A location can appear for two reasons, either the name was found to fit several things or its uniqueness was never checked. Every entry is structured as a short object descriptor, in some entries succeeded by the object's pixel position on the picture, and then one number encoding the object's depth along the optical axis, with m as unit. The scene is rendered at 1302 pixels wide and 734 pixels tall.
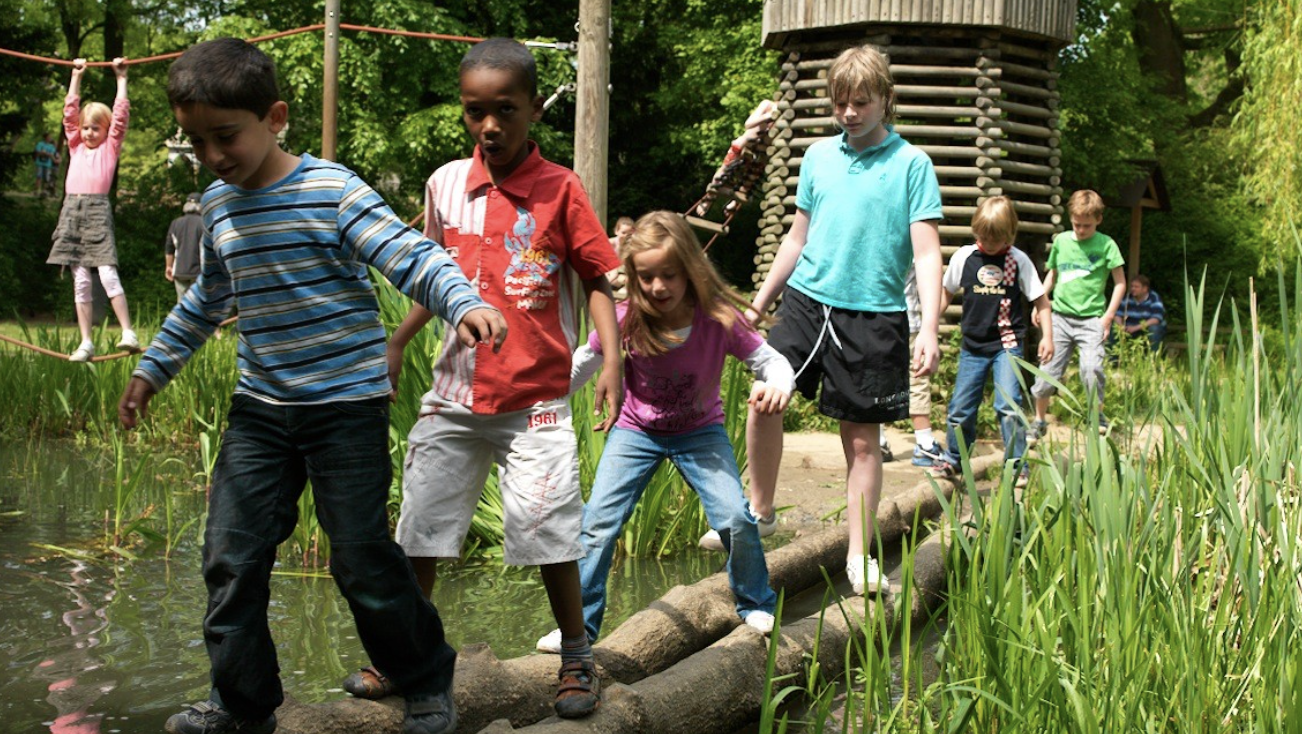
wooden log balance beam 3.37
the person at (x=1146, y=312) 17.19
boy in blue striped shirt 3.20
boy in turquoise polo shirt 4.82
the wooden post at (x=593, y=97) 7.91
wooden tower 12.60
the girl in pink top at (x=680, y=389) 4.25
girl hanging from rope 9.92
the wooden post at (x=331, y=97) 10.38
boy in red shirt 3.60
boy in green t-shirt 9.17
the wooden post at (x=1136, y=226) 26.19
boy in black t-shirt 7.61
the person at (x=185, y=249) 14.39
